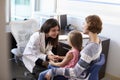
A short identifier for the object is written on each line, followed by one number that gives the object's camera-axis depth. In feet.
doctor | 6.33
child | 5.36
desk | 7.76
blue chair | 4.89
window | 10.47
